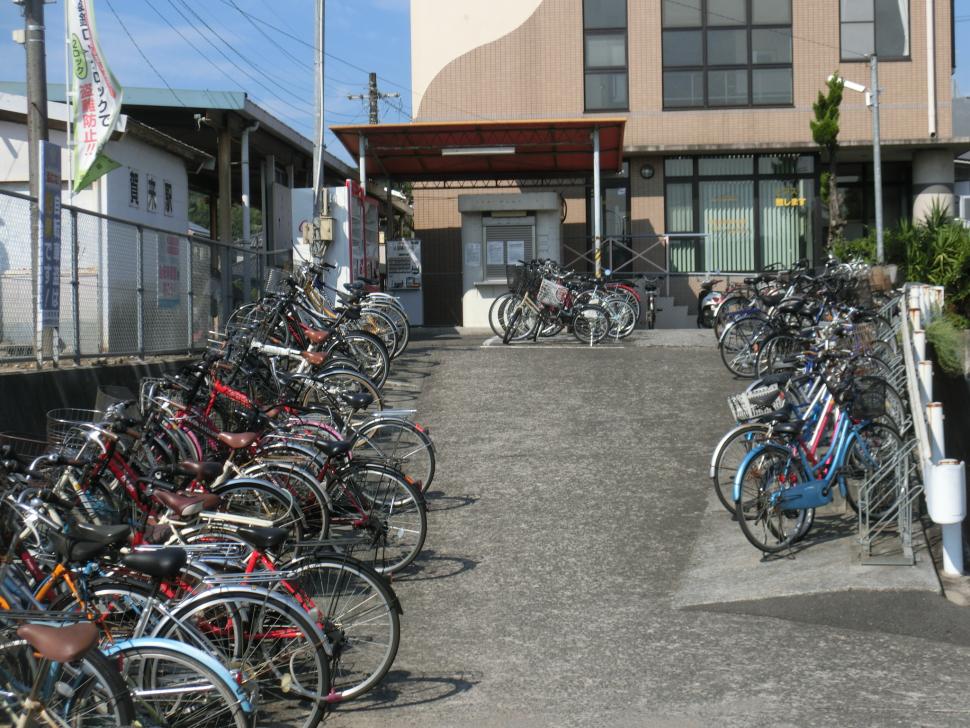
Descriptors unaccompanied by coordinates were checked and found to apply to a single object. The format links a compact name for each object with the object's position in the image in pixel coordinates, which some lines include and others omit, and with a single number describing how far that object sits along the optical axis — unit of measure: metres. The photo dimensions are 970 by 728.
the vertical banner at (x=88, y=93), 10.34
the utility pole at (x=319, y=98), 18.76
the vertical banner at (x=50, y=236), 8.77
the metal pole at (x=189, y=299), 12.81
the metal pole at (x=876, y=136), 21.67
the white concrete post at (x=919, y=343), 9.70
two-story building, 25.02
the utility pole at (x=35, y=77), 9.62
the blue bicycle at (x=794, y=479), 7.58
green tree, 22.64
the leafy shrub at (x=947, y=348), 13.16
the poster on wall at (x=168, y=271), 12.11
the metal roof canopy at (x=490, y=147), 19.83
